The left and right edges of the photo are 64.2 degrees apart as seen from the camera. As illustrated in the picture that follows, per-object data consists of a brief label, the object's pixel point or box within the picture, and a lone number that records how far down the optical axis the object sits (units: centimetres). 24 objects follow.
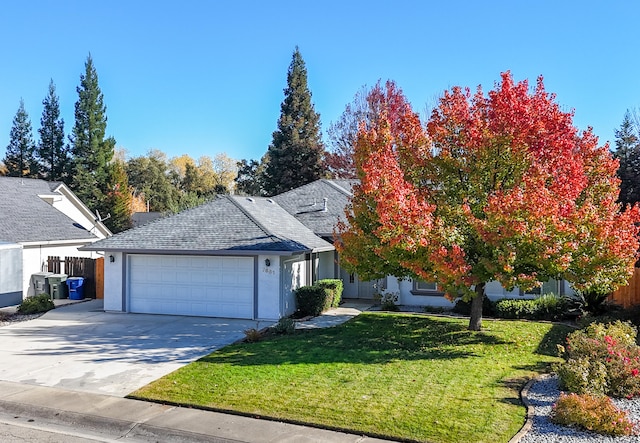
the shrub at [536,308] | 1573
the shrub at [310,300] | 1642
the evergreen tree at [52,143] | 4653
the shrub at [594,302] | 1509
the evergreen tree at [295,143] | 4109
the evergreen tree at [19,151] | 4803
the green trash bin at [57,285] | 1978
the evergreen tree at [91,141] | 4406
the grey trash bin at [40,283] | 1988
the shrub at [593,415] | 686
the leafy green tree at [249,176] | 4984
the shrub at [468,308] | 1642
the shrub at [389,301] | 1753
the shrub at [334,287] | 1759
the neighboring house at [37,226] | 2009
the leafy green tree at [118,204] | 4178
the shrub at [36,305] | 1699
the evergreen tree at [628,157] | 2427
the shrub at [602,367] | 823
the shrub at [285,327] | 1348
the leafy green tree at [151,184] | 5828
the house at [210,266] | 1570
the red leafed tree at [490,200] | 1066
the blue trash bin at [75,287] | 1989
